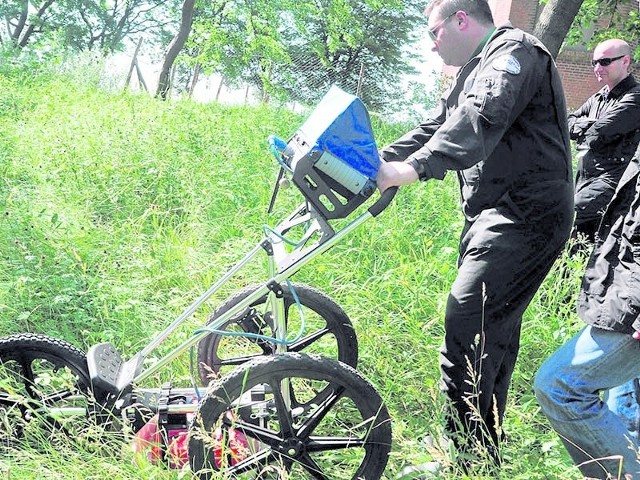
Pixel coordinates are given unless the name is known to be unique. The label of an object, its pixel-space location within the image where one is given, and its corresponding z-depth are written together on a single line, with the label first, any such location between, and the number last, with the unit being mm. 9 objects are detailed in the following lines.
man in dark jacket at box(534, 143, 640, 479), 2043
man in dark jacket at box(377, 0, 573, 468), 2502
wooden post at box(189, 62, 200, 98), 24067
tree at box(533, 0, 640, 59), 7304
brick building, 20547
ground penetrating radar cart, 2256
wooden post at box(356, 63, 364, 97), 16094
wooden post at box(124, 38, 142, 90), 12938
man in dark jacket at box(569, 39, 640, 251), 4566
